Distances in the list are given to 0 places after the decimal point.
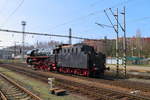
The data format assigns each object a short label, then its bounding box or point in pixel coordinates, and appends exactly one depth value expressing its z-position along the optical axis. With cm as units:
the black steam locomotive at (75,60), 2091
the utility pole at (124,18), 2359
